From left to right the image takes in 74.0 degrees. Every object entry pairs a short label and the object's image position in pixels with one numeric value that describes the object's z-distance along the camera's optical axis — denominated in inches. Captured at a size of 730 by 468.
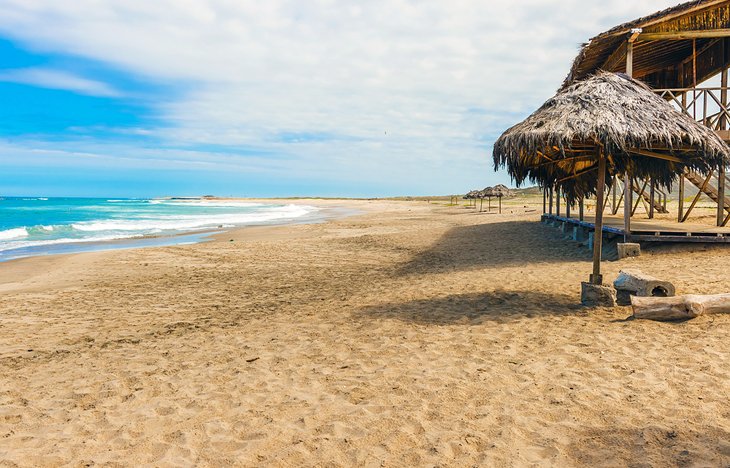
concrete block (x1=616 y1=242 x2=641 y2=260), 419.8
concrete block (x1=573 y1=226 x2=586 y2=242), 546.9
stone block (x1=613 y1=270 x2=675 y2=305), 255.9
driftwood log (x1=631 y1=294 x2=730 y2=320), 236.1
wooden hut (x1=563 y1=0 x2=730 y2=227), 438.9
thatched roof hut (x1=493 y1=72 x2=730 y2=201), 265.9
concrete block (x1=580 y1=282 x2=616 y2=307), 270.2
